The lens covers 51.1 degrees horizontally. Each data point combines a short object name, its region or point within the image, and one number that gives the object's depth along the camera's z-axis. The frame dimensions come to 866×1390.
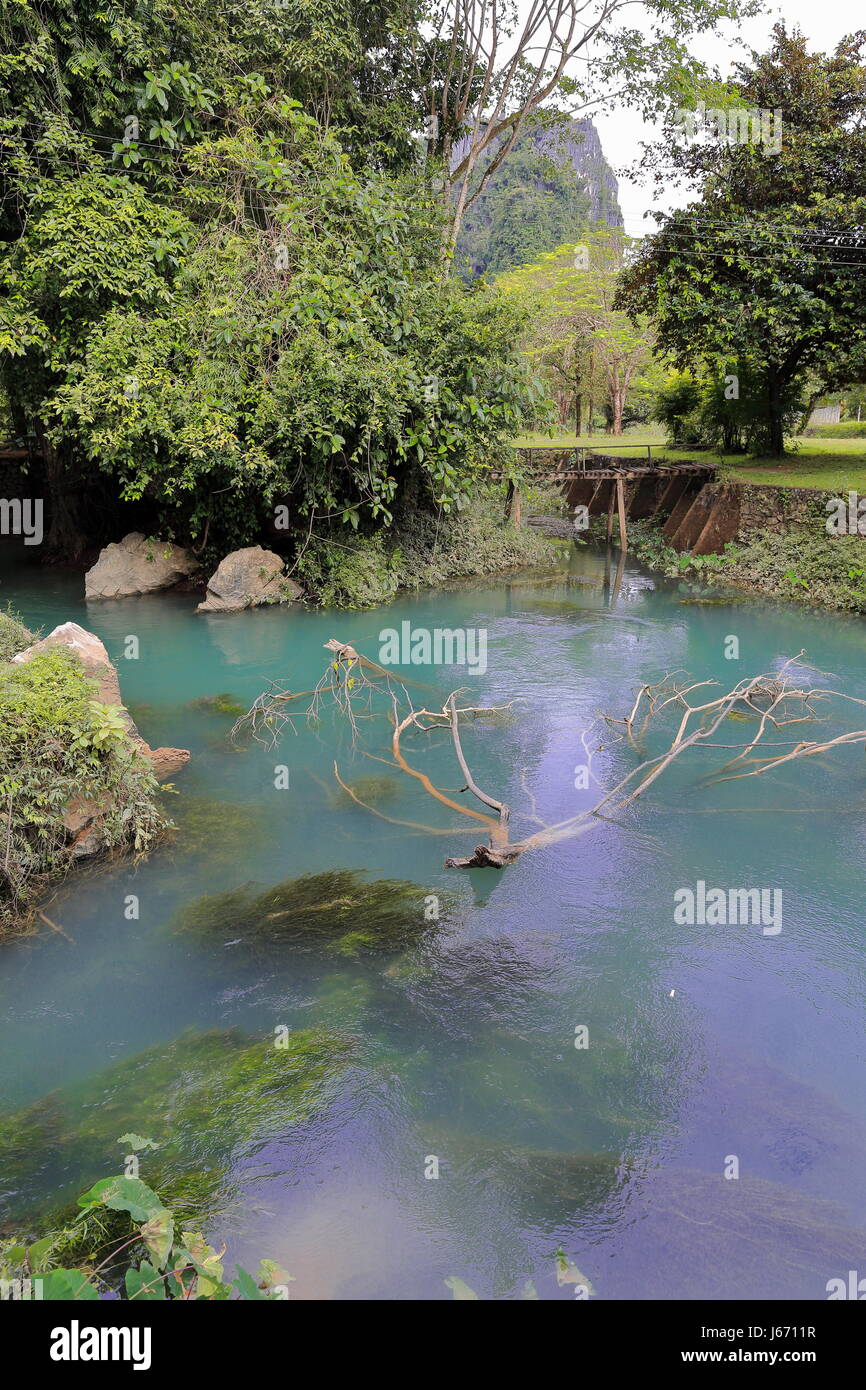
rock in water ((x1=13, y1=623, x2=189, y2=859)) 7.25
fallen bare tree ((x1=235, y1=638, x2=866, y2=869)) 8.18
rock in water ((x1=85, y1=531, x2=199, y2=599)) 17.03
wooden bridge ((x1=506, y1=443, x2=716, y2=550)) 20.36
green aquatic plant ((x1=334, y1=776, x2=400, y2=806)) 9.04
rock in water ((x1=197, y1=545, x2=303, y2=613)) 16.30
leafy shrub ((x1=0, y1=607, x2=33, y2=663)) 8.86
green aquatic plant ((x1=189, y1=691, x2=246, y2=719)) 11.42
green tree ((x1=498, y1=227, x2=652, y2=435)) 30.47
